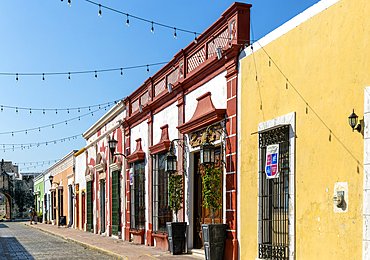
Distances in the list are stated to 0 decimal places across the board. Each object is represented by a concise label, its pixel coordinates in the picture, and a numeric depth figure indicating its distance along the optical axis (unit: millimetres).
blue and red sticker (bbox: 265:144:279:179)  7714
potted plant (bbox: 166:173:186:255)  11250
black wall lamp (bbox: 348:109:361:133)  5859
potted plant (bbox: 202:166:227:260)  9055
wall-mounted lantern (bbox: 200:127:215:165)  9602
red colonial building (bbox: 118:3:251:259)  9312
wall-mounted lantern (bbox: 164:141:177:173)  12078
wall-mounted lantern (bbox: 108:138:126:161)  17981
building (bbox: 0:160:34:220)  50031
